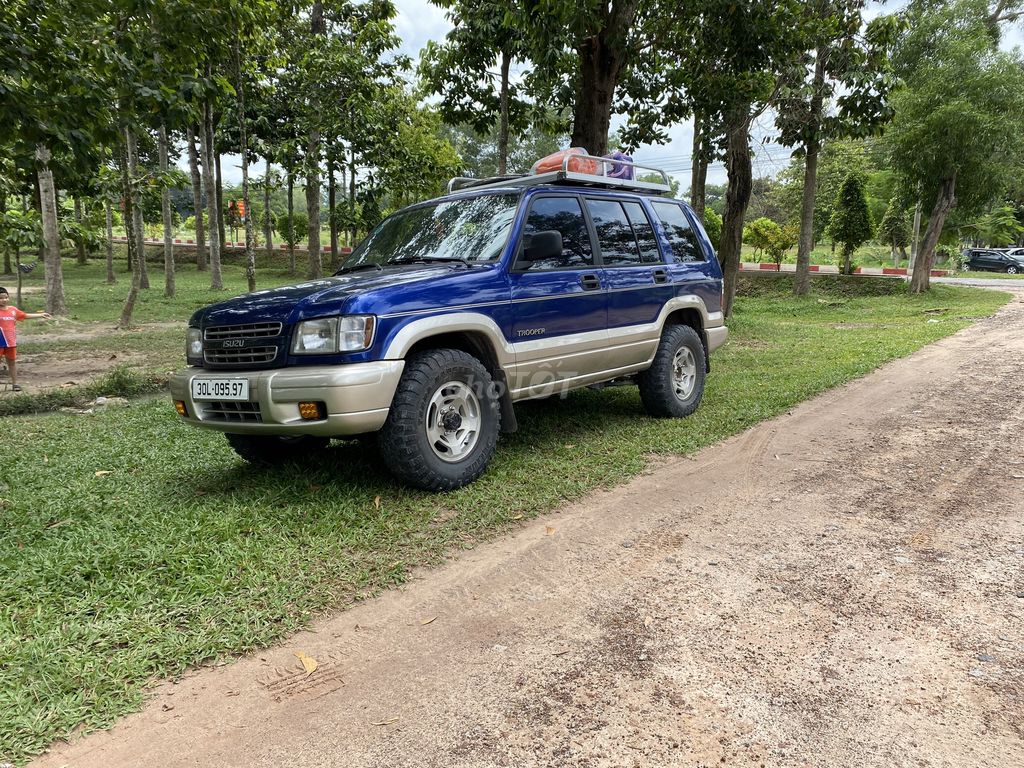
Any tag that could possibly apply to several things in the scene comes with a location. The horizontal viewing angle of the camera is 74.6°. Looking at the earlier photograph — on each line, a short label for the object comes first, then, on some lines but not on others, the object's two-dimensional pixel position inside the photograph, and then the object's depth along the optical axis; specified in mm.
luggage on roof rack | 5242
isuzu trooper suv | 3750
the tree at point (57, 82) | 4980
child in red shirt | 7812
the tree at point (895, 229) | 30659
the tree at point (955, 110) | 16797
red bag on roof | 5535
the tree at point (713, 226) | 25766
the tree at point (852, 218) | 23328
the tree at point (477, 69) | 10844
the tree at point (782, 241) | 32125
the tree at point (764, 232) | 32000
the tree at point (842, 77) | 10031
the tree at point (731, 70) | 9523
